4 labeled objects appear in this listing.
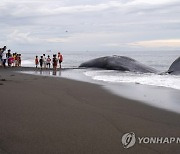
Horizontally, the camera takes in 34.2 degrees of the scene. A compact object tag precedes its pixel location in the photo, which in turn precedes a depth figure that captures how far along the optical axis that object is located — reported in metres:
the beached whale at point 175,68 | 18.73
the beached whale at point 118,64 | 24.09
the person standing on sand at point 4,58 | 23.01
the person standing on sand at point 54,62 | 21.86
